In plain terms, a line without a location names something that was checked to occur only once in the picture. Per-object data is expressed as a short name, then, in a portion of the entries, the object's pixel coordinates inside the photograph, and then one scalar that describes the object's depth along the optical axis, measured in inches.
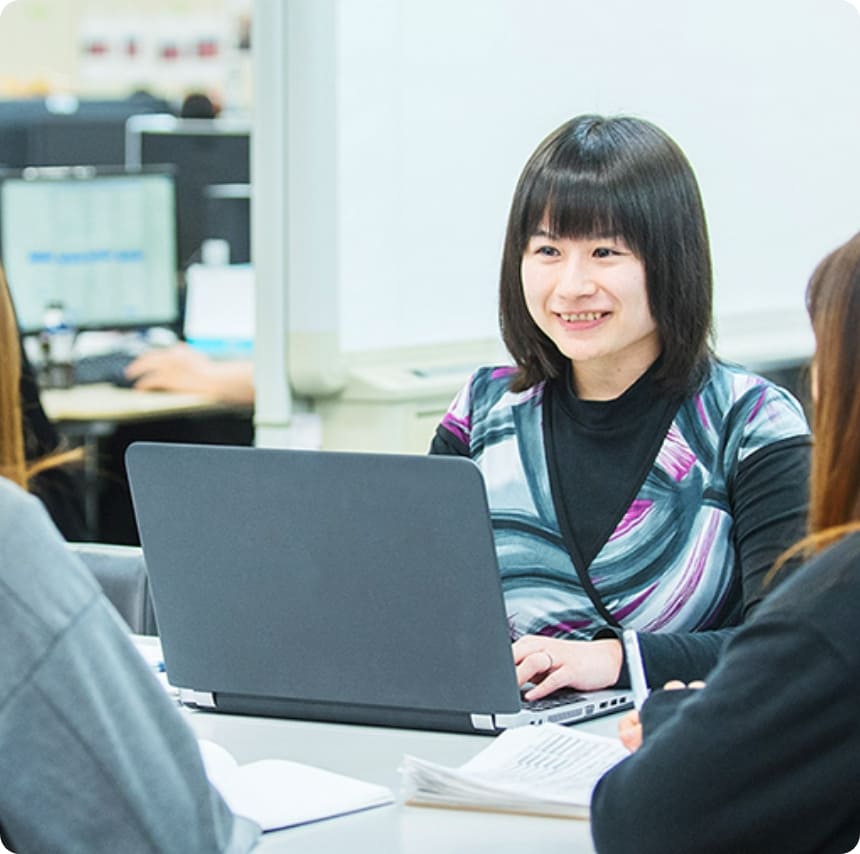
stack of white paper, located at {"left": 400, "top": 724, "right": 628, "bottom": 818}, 102.8
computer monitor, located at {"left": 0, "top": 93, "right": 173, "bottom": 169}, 399.0
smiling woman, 138.3
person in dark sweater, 82.2
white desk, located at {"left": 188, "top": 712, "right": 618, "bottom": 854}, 99.3
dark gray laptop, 111.8
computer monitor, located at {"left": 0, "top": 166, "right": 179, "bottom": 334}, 336.6
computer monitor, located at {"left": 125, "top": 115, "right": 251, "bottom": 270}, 371.3
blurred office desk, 309.1
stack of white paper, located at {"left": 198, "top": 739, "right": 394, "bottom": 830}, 103.3
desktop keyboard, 332.4
